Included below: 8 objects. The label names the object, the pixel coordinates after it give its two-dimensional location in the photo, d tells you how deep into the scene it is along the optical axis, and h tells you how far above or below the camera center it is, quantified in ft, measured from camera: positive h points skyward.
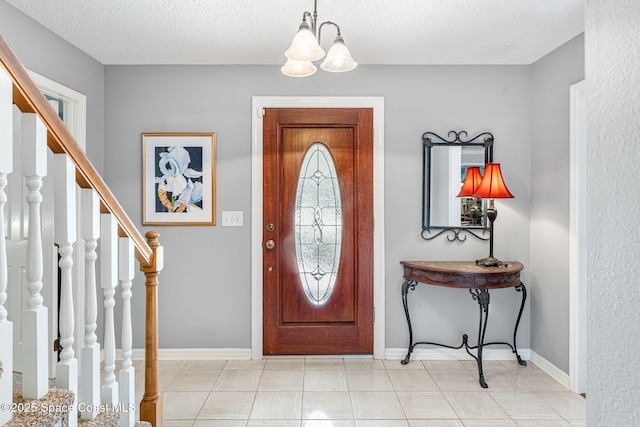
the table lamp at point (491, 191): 9.96 +0.49
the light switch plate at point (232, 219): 11.27 -0.21
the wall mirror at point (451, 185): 11.25 +0.71
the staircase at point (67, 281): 3.68 -0.82
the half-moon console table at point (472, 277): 9.75 -1.55
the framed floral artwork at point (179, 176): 11.18 +0.93
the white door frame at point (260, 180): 11.21 +0.83
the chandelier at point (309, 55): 6.57 +2.55
